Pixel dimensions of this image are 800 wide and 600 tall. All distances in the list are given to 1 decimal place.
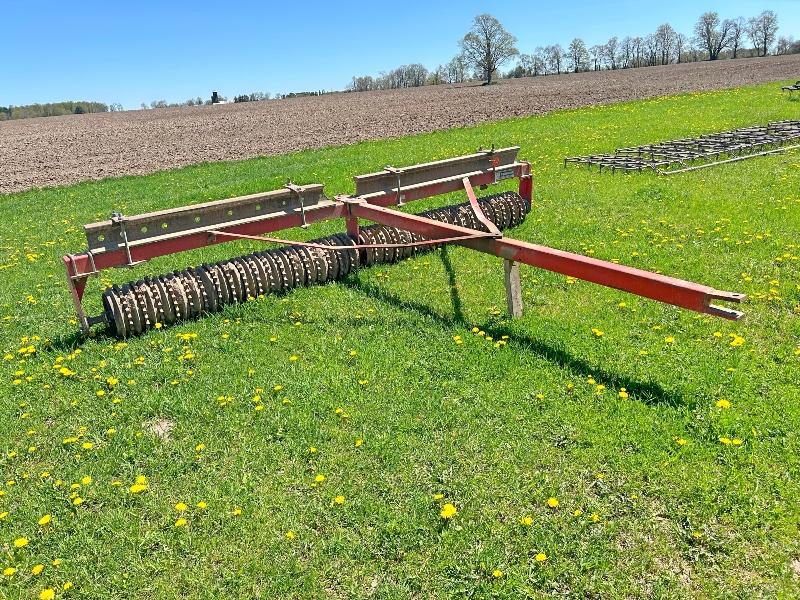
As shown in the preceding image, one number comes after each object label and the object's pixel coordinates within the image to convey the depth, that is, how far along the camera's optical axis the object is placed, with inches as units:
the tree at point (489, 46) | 3036.4
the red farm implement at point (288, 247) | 195.9
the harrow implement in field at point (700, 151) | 450.3
